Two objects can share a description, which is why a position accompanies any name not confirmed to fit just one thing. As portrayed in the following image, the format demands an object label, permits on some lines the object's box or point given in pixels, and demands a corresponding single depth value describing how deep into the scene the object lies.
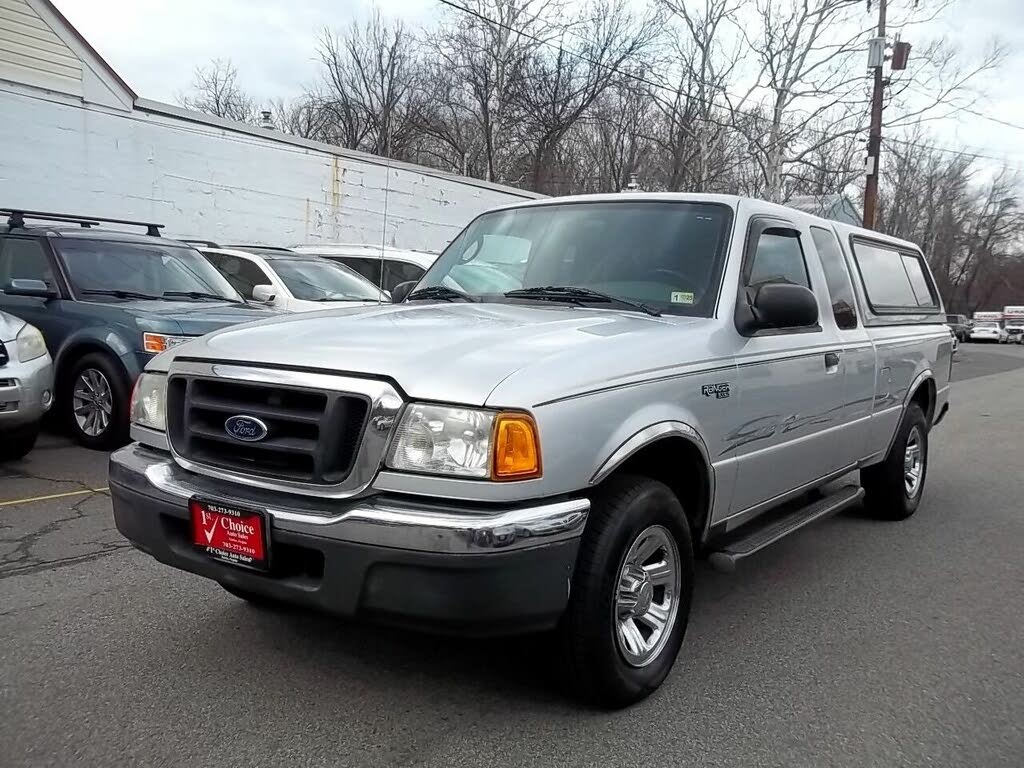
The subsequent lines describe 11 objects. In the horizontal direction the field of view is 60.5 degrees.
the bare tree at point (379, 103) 35.31
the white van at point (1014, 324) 50.00
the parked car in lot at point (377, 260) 11.23
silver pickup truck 2.51
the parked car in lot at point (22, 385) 5.88
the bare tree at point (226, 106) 42.03
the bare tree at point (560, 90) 30.89
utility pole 21.06
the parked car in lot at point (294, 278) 9.63
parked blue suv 6.83
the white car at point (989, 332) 49.06
